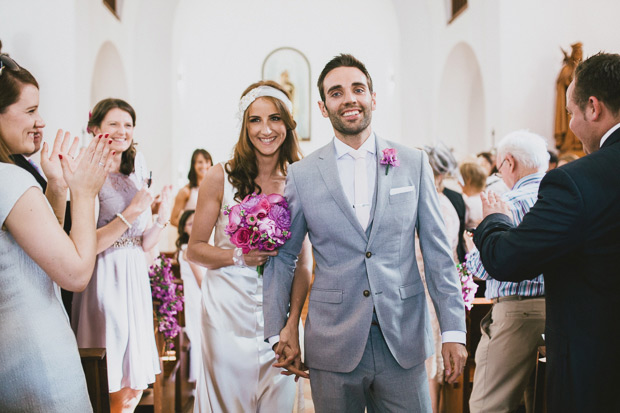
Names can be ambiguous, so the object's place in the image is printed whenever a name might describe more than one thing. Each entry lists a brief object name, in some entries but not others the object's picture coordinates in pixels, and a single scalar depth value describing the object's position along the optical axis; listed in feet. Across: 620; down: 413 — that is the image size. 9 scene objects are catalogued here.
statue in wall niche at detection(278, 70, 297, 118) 42.68
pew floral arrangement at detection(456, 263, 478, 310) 10.71
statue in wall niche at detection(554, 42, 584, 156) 25.67
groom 6.56
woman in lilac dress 10.27
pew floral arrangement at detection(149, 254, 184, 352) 12.46
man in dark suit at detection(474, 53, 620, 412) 5.70
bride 8.77
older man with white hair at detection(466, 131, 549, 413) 9.76
